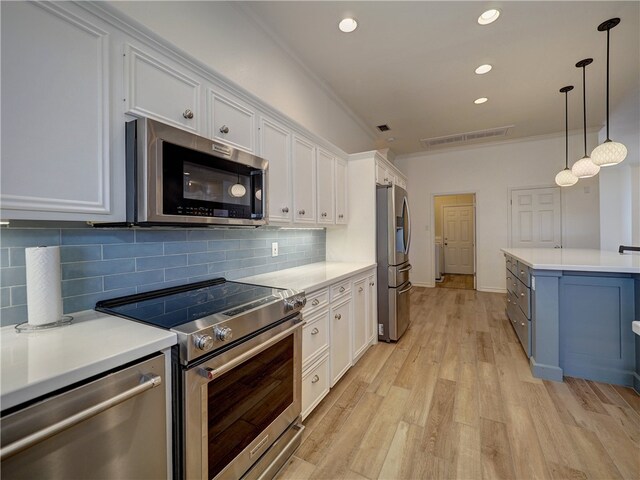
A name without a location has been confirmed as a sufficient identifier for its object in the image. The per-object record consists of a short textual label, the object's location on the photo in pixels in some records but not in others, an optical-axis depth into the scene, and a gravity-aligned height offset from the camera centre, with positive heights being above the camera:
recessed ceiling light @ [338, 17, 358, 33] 2.39 +1.90
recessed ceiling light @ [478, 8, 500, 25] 2.33 +1.90
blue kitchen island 2.22 -0.71
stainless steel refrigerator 3.16 -0.29
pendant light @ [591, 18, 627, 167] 2.58 +0.78
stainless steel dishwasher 0.66 -0.53
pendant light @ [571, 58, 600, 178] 3.02 +0.78
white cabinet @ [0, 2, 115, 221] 0.88 +0.44
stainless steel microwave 1.15 +0.30
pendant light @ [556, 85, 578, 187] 3.60 +0.81
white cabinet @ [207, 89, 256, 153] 1.57 +0.72
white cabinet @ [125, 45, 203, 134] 1.19 +0.71
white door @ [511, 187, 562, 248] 5.28 +0.35
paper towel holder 1.00 -0.32
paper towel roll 1.00 -0.16
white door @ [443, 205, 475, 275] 7.81 -0.04
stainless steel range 1.02 -0.60
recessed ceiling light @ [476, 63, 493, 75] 3.10 +1.92
